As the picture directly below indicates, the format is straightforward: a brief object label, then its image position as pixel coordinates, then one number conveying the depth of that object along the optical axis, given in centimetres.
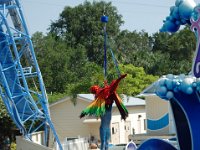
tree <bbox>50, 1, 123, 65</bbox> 6313
